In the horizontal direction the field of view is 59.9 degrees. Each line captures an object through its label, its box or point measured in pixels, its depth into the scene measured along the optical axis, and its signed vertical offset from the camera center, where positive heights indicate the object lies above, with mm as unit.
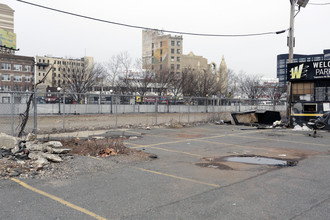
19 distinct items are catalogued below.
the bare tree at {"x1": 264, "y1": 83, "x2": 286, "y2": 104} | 61312 +2265
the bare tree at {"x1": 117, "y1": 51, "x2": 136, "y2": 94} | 44656 +2669
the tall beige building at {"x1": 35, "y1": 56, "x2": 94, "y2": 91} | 102725 +13459
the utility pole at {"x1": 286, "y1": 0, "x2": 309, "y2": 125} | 19639 +4910
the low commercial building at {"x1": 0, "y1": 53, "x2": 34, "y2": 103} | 72125 +7044
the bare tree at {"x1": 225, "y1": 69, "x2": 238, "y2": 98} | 64925 +3975
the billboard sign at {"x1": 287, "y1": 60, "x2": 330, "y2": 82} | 17141 +1907
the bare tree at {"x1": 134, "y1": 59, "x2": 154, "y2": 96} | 43875 +3522
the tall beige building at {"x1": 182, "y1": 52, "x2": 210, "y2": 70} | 121012 +17463
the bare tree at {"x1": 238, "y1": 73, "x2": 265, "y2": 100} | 61278 +3199
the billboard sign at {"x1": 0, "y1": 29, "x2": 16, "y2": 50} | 85000 +18500
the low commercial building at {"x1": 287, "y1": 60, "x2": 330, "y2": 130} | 17125 +705
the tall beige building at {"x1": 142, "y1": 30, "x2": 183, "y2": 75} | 107938 +19257
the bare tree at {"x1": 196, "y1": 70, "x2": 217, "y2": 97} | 48625 +2720
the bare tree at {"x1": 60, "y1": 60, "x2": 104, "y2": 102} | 42166 +3761
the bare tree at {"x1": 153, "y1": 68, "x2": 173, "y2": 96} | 46784 +3535
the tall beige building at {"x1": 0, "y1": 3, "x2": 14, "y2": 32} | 117625 +34108
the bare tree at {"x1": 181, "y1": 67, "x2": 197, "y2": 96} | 48312 +2634
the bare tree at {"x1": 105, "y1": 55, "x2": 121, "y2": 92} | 46322 +4094
